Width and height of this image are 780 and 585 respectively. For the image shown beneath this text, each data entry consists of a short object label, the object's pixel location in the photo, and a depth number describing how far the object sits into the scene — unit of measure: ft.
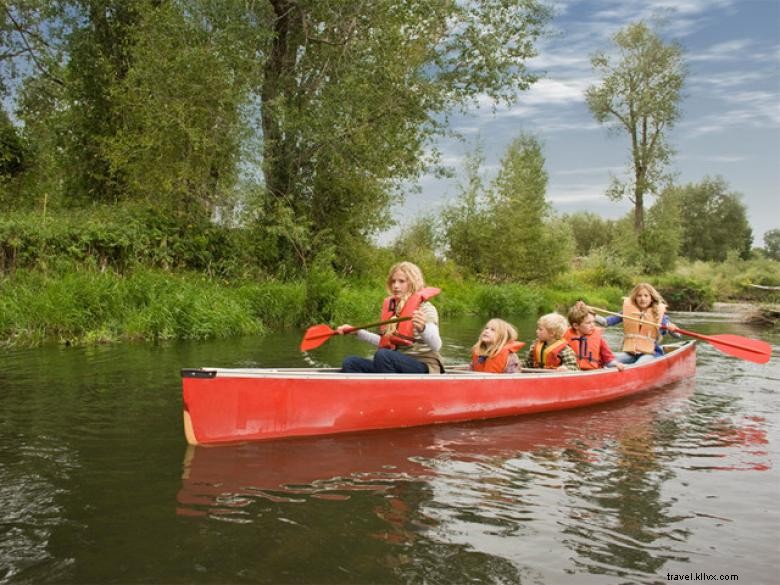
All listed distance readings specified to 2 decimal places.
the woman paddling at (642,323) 28.07
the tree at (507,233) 82.28
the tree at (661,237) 105.29
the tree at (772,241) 206.21
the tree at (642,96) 105.60
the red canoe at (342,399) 15.53
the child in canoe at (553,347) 23.08
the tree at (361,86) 48.24
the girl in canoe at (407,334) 17.89
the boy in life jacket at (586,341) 23.75
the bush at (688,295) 84.17
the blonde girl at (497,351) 21.24
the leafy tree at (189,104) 44.96
